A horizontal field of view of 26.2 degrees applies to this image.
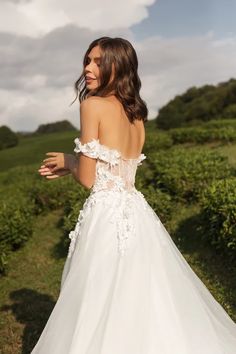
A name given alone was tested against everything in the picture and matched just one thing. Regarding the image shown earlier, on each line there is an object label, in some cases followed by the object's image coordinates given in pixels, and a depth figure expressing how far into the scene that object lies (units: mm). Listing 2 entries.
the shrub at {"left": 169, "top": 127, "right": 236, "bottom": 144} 20766
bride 3594
